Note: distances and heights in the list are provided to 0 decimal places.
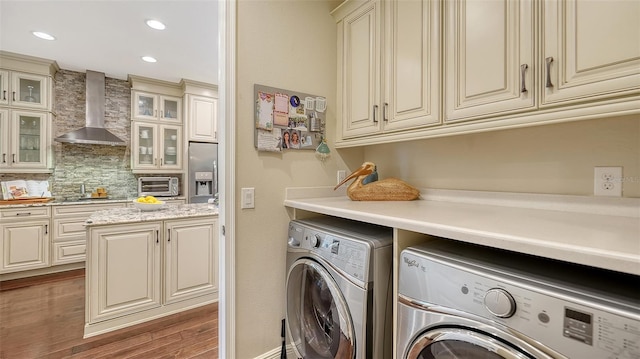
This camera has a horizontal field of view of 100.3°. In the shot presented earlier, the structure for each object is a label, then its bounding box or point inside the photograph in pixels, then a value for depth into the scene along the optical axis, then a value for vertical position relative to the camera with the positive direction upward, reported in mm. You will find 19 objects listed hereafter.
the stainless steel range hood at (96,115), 3818 +934
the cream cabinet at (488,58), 1017 +511
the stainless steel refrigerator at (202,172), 4176 +107
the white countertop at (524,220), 619 -143
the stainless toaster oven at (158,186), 4152 -121
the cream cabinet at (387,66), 1327 +644
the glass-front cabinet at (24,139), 3301 +493
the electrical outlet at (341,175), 1905 +31
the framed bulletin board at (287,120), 1550 +369
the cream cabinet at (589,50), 814 +429
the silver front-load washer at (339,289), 1058 -493
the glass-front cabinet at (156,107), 4105 +1135
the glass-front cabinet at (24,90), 3285 +1120
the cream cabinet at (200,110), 4231 +1113
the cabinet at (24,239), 3115 -735
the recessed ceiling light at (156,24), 2541 +1494
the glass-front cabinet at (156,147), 4094 +494
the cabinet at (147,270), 2064 -783
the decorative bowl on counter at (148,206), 2504 -259
